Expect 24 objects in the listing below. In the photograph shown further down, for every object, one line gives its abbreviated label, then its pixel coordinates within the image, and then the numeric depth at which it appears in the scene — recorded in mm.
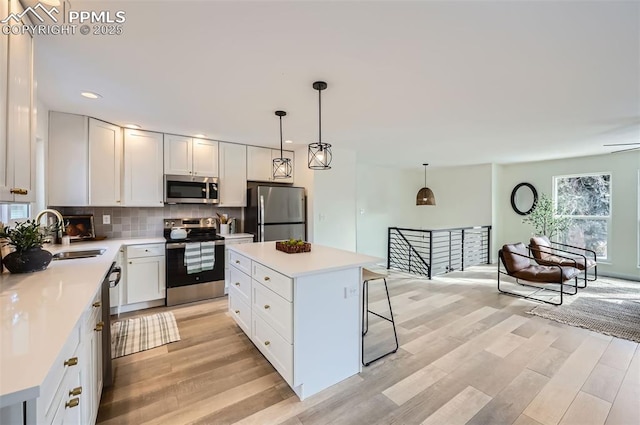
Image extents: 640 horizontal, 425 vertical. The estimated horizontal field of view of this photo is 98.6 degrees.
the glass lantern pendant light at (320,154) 2360
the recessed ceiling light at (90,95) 2508
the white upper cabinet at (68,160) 3084
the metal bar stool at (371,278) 2385
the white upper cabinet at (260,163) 4547
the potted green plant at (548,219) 5609
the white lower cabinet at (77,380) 870
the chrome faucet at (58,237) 3195
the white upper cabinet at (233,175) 4316
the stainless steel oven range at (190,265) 3695
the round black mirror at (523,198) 6062
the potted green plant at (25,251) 1644
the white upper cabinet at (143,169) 3627
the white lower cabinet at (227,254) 4055
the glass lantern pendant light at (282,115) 2948
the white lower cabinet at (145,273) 3469
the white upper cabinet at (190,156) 3906
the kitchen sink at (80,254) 2486
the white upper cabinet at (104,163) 3297
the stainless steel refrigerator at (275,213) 4211
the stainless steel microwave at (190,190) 3887
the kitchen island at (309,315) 1938
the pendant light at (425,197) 6469
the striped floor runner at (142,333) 2619
